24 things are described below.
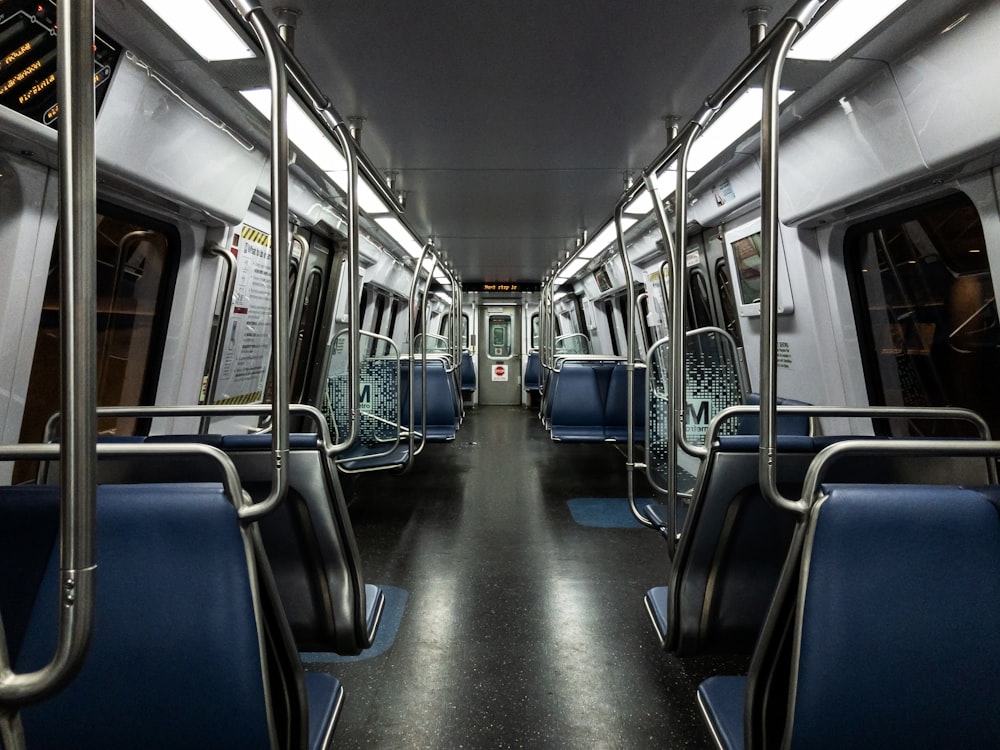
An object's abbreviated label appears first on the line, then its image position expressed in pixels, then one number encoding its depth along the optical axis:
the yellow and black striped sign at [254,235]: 3.38
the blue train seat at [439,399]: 6.33
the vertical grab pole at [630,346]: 2.84
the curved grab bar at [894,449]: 1.14
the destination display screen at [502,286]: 9.90
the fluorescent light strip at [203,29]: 1.75
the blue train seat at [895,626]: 1.05
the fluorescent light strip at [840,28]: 1.70
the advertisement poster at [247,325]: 3.40
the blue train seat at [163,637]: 1.06
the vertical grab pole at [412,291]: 3.92
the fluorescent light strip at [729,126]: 2.37
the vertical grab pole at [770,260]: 1.28
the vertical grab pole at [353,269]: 1.99
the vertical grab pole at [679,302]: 1.95
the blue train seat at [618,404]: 6.09
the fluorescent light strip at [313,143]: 2.41
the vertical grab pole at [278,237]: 1.29
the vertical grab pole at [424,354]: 4.70
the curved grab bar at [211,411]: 1.97
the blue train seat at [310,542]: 1.81
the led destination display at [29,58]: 1.52
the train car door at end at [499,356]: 13.05
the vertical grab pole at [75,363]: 0.66
